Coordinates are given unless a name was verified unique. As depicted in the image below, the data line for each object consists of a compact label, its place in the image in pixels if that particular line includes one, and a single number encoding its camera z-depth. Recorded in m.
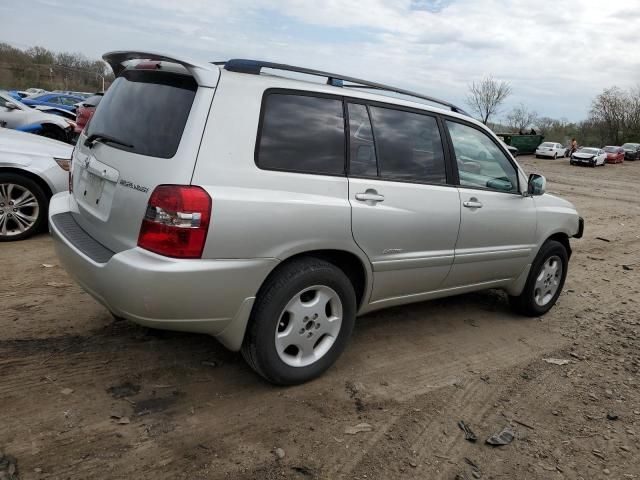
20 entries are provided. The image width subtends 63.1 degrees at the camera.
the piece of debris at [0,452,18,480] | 2.27
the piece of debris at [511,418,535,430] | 3.03
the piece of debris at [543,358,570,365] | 3.95
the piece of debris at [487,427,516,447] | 2.84
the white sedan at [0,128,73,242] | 5.65
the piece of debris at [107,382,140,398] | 2.98
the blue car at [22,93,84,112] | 21.72
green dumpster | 41.00
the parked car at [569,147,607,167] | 37.69
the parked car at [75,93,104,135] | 10.04
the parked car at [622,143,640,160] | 46.69
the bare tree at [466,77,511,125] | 75.19
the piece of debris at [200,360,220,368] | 3.41
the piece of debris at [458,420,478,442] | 2.87
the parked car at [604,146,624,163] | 42.44
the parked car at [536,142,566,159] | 41.69
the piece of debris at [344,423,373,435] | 2.83
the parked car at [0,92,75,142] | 10.10
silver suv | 2.62
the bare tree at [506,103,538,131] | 75.50
